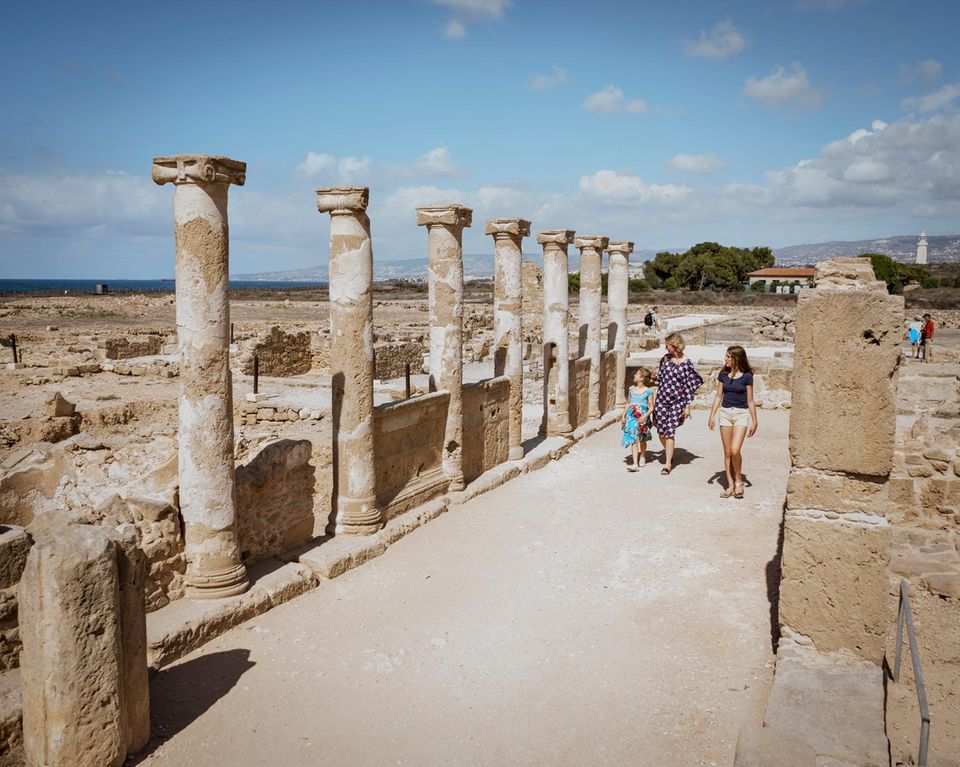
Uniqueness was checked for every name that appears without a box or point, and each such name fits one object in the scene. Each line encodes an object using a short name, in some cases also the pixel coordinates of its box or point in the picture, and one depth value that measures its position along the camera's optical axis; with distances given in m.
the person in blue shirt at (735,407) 8.81
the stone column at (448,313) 8.92
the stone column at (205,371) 5.72
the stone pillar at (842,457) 4.52
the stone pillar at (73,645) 3.76
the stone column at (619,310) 15.53
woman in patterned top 10.12
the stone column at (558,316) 12.16
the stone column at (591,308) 13.88
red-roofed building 72.19
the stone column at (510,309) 10.61
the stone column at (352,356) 7.32
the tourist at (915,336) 22.30
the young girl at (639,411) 10.42
